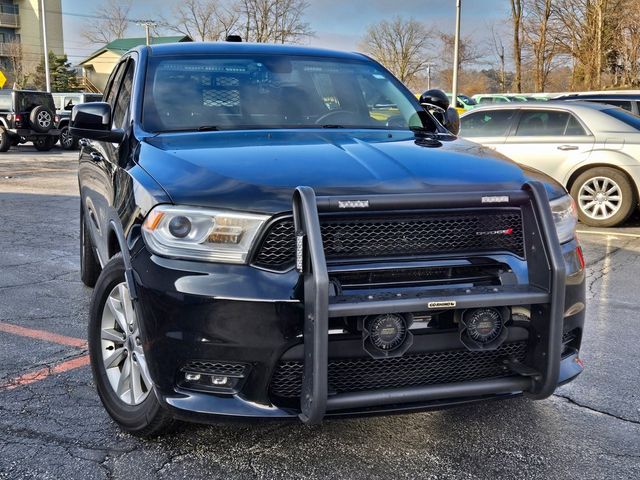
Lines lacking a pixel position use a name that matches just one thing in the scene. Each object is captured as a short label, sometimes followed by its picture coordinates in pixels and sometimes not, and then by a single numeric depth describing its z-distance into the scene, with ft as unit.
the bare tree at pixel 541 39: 122.93
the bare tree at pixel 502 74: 165.37
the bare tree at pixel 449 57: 182.60
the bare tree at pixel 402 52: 201.26
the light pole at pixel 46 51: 114.28
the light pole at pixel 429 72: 201.40
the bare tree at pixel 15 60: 200.55
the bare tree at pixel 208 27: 192.85
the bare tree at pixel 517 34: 131.06
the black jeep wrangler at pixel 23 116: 71.10
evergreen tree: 199.21
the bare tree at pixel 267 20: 179.83
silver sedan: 29.43
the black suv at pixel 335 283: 8.25
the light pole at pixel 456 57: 93.56
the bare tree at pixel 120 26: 223.51
